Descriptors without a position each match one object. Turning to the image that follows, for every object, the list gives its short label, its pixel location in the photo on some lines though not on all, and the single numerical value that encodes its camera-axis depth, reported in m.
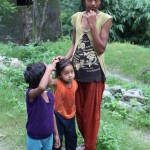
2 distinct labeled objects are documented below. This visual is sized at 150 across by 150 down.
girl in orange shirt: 3.44
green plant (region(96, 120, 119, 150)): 4.14
